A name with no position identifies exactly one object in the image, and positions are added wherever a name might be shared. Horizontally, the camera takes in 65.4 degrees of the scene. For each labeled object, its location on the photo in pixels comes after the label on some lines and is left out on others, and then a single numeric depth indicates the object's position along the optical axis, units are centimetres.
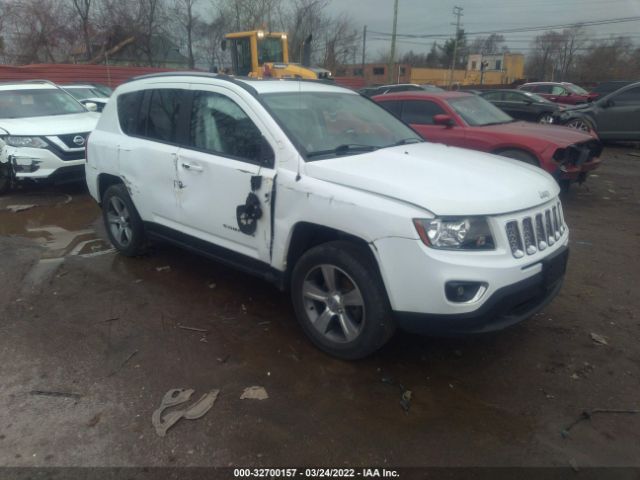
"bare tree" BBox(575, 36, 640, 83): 4966
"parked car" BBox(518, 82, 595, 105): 2317
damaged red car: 702
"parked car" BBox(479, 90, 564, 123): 1477
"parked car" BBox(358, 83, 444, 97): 1846
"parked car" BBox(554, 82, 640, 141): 1250
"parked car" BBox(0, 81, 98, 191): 757
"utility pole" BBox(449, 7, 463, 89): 6774
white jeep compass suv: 282
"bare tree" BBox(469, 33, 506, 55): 7231
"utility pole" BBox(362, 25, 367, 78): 5798
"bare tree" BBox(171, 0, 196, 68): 4106
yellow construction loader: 1530
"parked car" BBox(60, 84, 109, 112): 1431
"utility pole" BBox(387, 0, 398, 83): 3584
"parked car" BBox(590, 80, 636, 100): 1987
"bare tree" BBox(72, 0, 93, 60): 3616
